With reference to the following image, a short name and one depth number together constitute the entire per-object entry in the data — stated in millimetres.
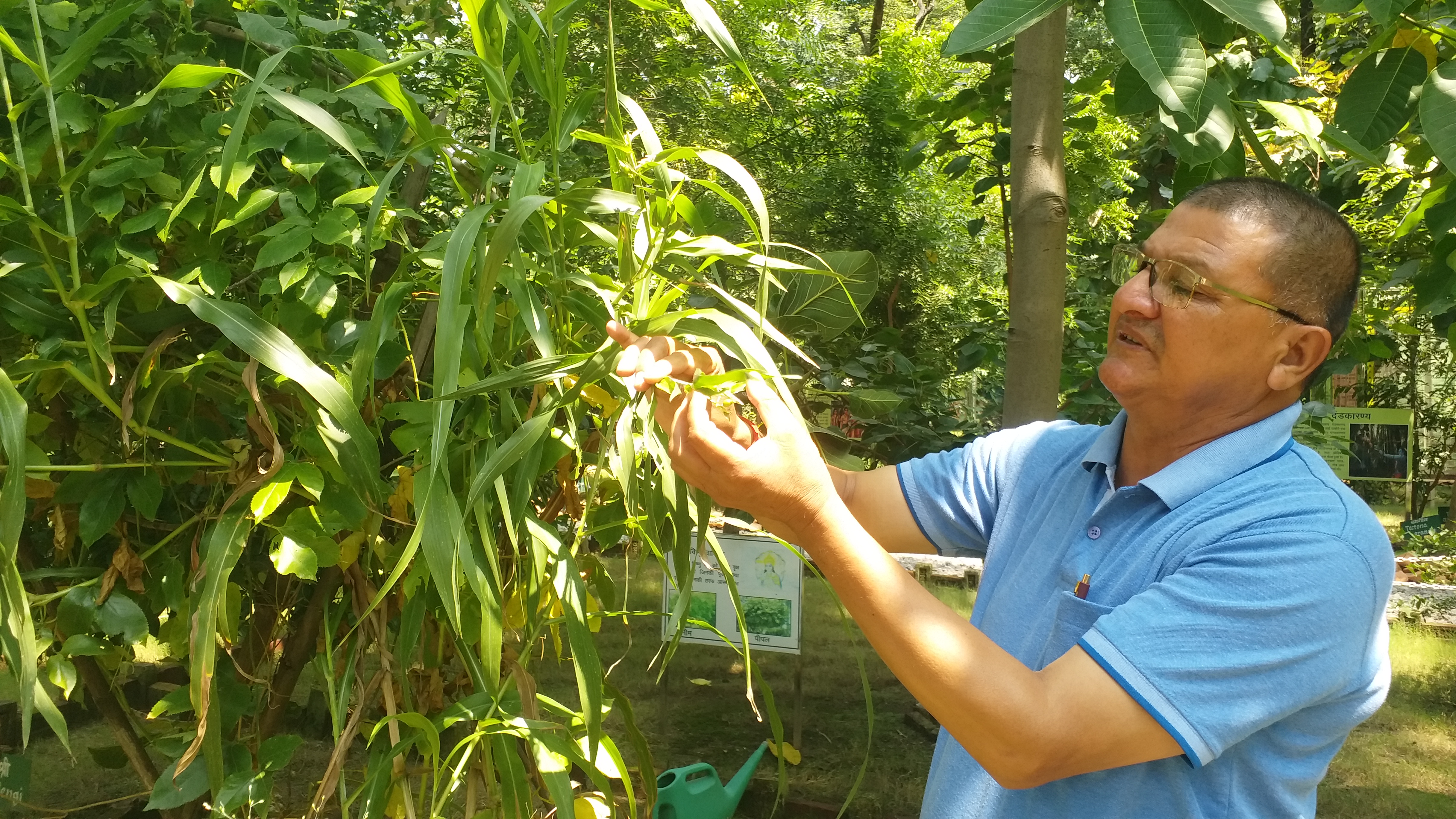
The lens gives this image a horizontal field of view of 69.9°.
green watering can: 1727
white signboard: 2162
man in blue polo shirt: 759
